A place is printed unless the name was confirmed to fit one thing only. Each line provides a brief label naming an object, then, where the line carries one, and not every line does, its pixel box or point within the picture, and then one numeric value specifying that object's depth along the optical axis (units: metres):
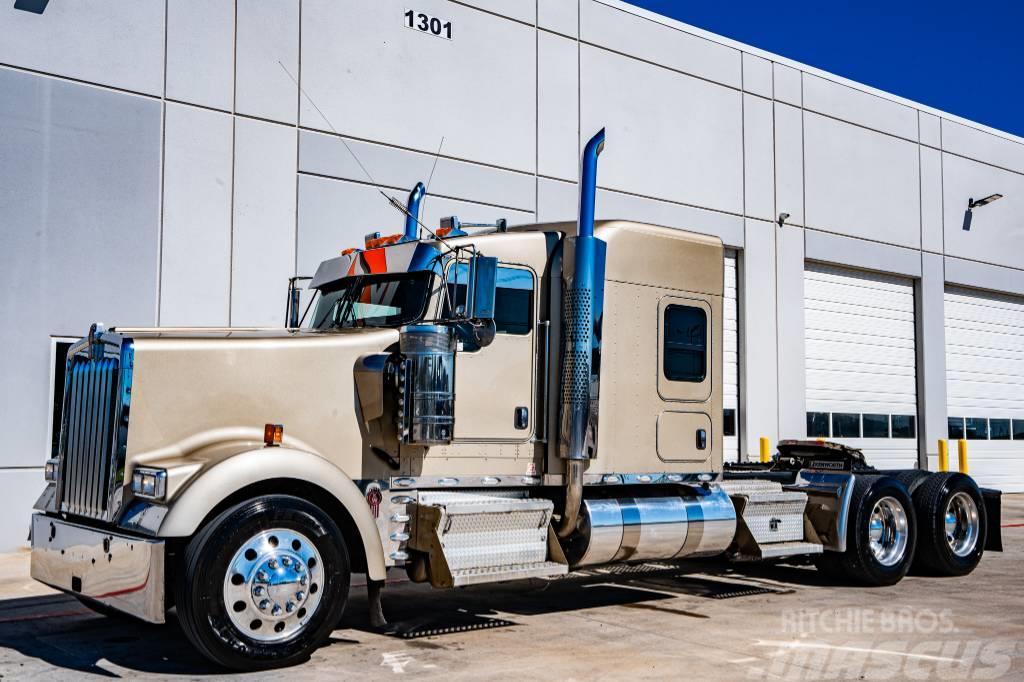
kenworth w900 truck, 6.50
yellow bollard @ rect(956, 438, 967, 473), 22.83
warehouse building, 13.19
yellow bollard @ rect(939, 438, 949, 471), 21.91
